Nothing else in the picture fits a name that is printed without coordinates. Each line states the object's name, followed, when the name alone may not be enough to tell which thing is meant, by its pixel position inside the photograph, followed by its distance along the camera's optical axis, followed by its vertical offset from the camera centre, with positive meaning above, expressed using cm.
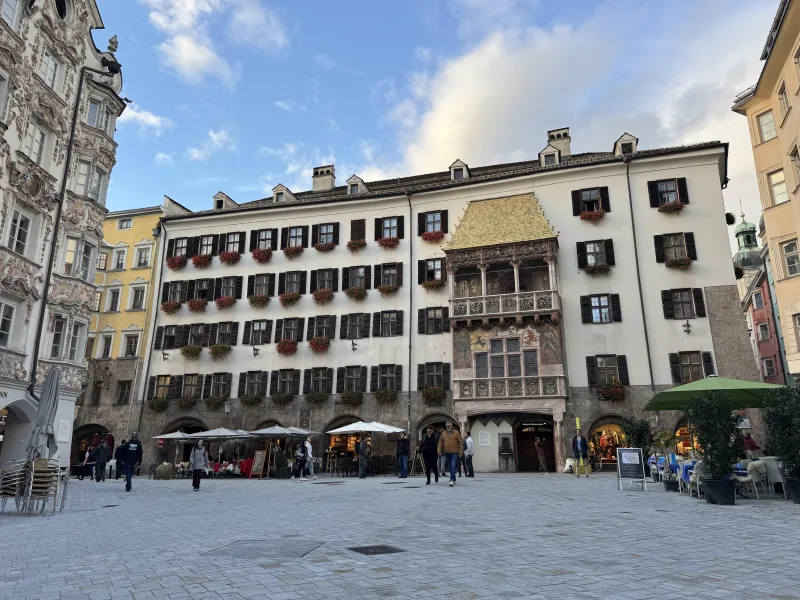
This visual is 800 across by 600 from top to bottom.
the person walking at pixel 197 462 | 2066 -48
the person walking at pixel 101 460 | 2667 -49
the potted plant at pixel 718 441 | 1378 +17
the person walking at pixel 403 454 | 2535 -23
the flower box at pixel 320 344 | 3559 +631
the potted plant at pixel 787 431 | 1326 +39
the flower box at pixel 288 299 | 3722 +950
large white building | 3070 +831
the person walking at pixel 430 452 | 2162 -12
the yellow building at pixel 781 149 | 2403 +1332
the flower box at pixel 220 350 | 3728 +625
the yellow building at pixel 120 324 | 3812 +850
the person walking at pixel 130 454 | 1981 -17
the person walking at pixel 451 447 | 2027 +6
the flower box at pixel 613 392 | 2991 +286
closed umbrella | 1389 +80
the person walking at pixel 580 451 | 2612 -11
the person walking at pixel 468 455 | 2605 -28
